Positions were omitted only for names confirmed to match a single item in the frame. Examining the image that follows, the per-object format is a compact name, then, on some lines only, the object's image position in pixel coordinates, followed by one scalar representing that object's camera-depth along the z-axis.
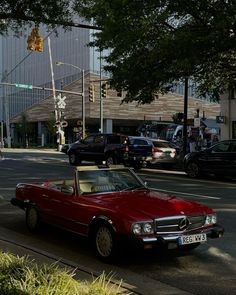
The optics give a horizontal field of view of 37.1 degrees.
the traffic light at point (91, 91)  29.68
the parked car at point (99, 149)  17.26
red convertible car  4.52
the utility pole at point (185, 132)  18.35
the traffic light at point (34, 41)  11.70
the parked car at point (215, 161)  13.26
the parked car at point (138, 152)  16.71
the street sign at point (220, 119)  23.02
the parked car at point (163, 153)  16.84
